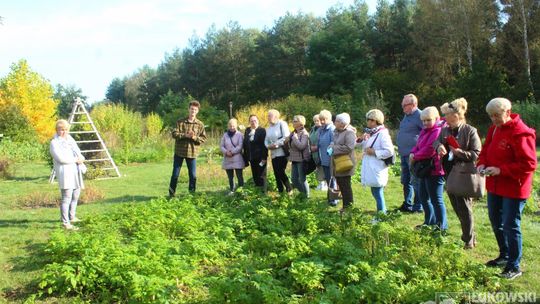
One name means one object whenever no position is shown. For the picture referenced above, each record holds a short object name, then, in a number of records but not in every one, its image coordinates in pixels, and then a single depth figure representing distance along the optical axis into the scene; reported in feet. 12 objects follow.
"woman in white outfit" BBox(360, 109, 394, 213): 22.41
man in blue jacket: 24.02
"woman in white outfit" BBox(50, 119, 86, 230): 24.07
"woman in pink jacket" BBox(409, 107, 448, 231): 19.61
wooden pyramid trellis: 47.26
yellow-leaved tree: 110.01
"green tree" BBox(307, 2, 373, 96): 124.36
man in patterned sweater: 30.81
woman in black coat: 30.58
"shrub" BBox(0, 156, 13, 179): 49.17
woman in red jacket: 14.97
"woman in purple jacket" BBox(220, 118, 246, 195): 31.54
